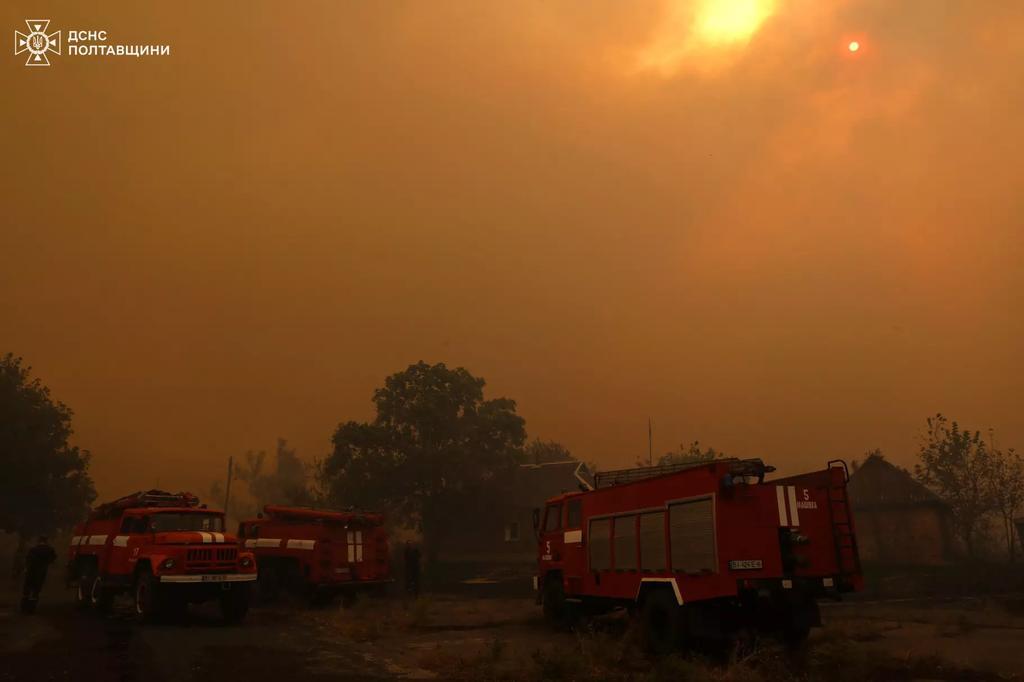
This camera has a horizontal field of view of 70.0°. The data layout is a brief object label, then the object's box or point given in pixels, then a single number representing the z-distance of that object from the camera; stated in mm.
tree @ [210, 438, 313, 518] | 133750
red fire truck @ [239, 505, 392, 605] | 21094
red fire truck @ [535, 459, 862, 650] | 11180
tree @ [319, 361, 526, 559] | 51531
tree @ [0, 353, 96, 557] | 42469
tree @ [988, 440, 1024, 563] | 45844
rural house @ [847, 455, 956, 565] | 45094
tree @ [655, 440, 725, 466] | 70500
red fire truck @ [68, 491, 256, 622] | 16234
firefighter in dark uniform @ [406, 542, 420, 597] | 24922
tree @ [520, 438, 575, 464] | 100869
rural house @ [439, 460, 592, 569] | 55312
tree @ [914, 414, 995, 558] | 46375
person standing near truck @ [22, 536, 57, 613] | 18062
